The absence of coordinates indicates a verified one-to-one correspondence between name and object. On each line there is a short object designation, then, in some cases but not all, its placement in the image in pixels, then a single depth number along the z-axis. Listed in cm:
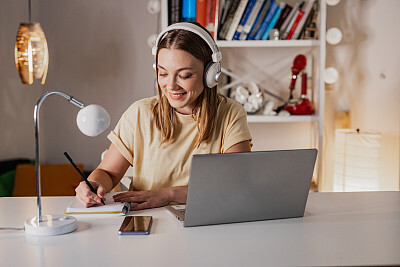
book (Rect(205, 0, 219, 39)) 300
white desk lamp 122
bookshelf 300
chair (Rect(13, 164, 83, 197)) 324
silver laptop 124
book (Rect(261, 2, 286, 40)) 304
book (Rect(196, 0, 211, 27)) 301
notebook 142
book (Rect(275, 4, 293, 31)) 307
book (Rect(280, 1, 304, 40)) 305
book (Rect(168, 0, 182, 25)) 304
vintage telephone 308
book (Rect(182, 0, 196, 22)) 302
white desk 104
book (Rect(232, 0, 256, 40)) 302
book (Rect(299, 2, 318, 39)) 307
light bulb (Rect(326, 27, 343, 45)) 301
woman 172
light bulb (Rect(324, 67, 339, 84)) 310
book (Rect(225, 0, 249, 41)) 299
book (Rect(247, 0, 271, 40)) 303
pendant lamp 289
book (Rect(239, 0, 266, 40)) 301
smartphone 122
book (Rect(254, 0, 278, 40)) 303
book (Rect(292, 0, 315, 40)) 304
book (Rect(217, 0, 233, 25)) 305
